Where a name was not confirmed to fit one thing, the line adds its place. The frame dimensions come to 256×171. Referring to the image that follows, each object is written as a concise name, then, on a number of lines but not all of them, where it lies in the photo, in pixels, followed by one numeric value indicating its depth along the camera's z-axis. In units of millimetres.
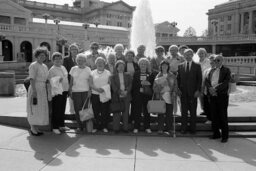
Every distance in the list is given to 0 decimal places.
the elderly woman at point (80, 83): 7258
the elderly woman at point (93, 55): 8516
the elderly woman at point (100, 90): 7234
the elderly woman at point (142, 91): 7250
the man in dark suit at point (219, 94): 6863
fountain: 22547
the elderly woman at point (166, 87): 7238
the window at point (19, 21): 52997
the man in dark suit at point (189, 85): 7156
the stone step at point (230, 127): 7781
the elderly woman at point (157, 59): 8008
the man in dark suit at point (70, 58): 8250
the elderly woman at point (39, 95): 6934
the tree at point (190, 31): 128550
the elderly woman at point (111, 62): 7852
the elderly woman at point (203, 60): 8461
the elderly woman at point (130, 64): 7398
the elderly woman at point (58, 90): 7094
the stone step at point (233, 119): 8159
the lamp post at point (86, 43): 43712
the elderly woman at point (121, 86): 7152
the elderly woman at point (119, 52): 7988
